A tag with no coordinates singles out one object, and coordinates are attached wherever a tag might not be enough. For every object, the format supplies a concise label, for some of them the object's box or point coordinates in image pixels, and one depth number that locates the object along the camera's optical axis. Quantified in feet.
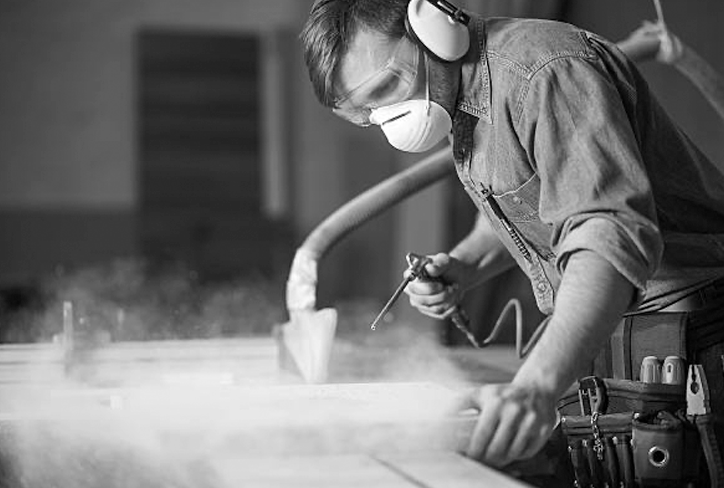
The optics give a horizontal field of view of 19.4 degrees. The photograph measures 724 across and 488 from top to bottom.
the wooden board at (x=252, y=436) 8.93
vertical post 12.34
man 9.11
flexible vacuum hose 12.78
